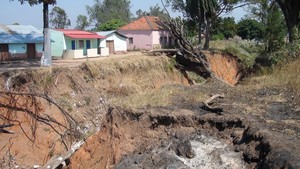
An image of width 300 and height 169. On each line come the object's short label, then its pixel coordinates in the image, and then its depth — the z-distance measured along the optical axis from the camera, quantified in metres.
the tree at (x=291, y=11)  15.16
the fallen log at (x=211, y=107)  7.44
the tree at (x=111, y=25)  35.94
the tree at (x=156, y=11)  58.92
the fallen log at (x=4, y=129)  8.25
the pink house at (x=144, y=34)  30.33
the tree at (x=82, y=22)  54.17
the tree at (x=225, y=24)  27.27
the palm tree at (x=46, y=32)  14.02
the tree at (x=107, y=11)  57.33
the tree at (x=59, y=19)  52.67
